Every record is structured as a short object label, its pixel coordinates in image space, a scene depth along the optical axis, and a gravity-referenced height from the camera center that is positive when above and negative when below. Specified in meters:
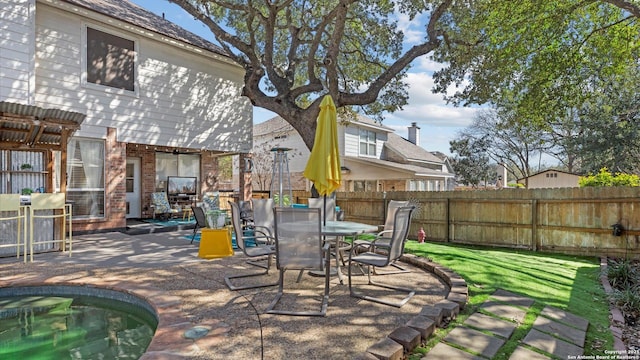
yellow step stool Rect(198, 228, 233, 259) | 7.17 -1.22
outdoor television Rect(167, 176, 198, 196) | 13.70 -0.10
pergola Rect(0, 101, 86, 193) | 6.67 +1.08
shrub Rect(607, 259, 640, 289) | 6.26 -1.64
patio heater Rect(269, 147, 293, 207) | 12.11 +0.84
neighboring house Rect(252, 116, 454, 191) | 19.66 +1.63
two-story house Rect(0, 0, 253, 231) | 7.91 +2.35
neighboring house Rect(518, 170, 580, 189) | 21.98 +0.27
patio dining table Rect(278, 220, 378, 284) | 4.70 -0.66
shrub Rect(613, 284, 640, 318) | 4.95 -1.66
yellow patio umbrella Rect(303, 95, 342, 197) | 5.53 +0.42
